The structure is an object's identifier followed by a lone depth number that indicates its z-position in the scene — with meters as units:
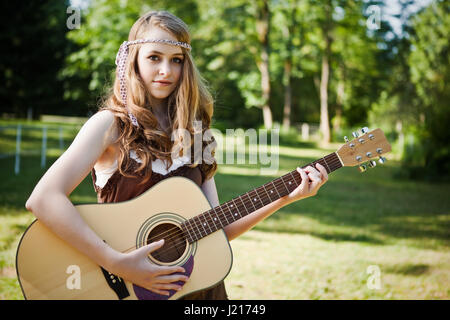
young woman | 1.82
